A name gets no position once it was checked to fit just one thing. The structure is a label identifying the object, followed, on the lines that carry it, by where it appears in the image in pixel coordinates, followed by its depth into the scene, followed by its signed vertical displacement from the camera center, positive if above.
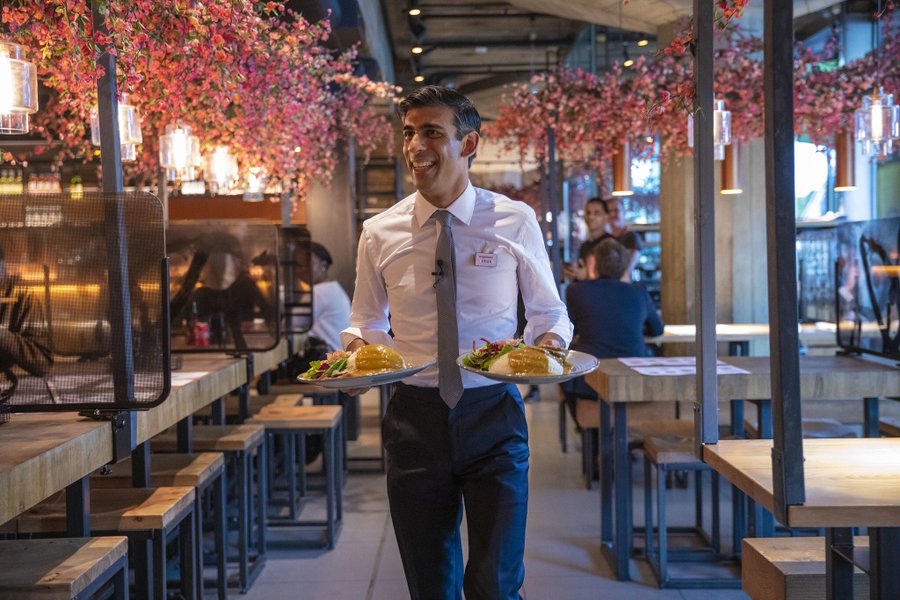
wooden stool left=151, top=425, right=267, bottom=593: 4.21 -0.86
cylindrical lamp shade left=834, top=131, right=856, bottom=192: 6.75 +0.60
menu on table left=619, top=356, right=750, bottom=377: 4.16 -0.49
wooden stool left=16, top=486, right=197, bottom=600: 2.90 -0.75
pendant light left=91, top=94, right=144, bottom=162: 4.54 +0.68
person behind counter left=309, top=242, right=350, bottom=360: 6.95 -0.30
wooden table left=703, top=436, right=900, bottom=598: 1.97 -0.50
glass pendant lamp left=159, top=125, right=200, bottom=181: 5.62 +0.69
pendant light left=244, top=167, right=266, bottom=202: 6.64 +0.60
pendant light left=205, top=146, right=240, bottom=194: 6.38 +0.66
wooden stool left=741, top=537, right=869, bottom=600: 2.33 -0.77
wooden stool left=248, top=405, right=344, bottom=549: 4.88 -0.83
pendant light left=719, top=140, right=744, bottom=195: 6.66 +0.56
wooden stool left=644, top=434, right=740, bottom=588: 4.09 -0.95
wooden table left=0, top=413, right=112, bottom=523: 2.23 -0.45
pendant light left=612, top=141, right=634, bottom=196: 7.28 +0.64
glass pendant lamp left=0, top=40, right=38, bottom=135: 3.27 +0.64
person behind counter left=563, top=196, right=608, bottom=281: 7.66 +0.28
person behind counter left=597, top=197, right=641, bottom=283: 7.81 +0.24
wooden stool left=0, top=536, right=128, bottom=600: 2.19 -0.69
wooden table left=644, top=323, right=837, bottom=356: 6.55 -0.54
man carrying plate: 2.39 -0.20
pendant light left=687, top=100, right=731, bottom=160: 5.96 +0.78
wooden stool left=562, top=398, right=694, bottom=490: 4.55 -0.85
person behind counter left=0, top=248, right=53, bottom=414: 2.96 -0.19
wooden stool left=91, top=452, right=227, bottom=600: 3.46 -0.75
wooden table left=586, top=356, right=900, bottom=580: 4.05 -0.55
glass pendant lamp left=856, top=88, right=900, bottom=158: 5.99 +0.79
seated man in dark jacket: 5.72 -0.31
